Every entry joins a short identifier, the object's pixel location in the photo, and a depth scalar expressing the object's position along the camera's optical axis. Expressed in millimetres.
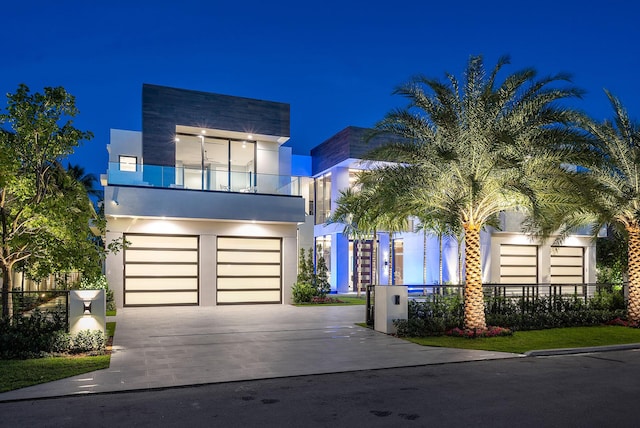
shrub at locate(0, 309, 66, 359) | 10781
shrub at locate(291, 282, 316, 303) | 23047
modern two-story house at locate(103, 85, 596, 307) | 20547
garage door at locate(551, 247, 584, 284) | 31047
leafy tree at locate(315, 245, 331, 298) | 24094
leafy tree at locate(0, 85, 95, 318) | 11711
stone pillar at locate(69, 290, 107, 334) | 11656
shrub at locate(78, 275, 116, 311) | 17675
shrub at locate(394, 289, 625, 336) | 14477
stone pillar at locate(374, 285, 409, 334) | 14680
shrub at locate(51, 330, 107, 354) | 11180
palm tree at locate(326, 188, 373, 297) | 24056
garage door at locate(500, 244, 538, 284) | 29422
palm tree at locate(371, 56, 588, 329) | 13812
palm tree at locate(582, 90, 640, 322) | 16188
